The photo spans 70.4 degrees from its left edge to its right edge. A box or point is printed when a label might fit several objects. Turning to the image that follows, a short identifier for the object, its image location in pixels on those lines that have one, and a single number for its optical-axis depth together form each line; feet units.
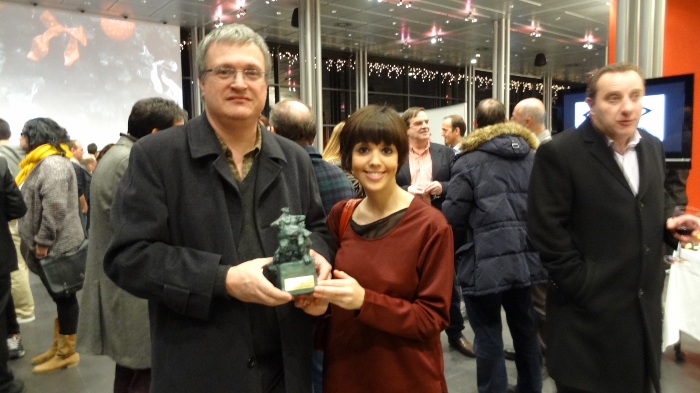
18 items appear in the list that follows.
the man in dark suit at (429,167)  12.00
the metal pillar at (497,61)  37.09
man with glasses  3.86
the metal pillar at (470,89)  52.95
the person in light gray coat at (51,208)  11.10
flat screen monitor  9.53
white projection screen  29.66
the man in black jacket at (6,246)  10.21
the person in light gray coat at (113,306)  7.14
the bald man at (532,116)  11.41
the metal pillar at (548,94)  59.82
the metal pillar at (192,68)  36.27
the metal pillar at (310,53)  28.68
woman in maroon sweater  4.50
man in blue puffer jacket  8.68
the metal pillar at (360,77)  45.91
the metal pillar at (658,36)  11.93
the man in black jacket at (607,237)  5.78
